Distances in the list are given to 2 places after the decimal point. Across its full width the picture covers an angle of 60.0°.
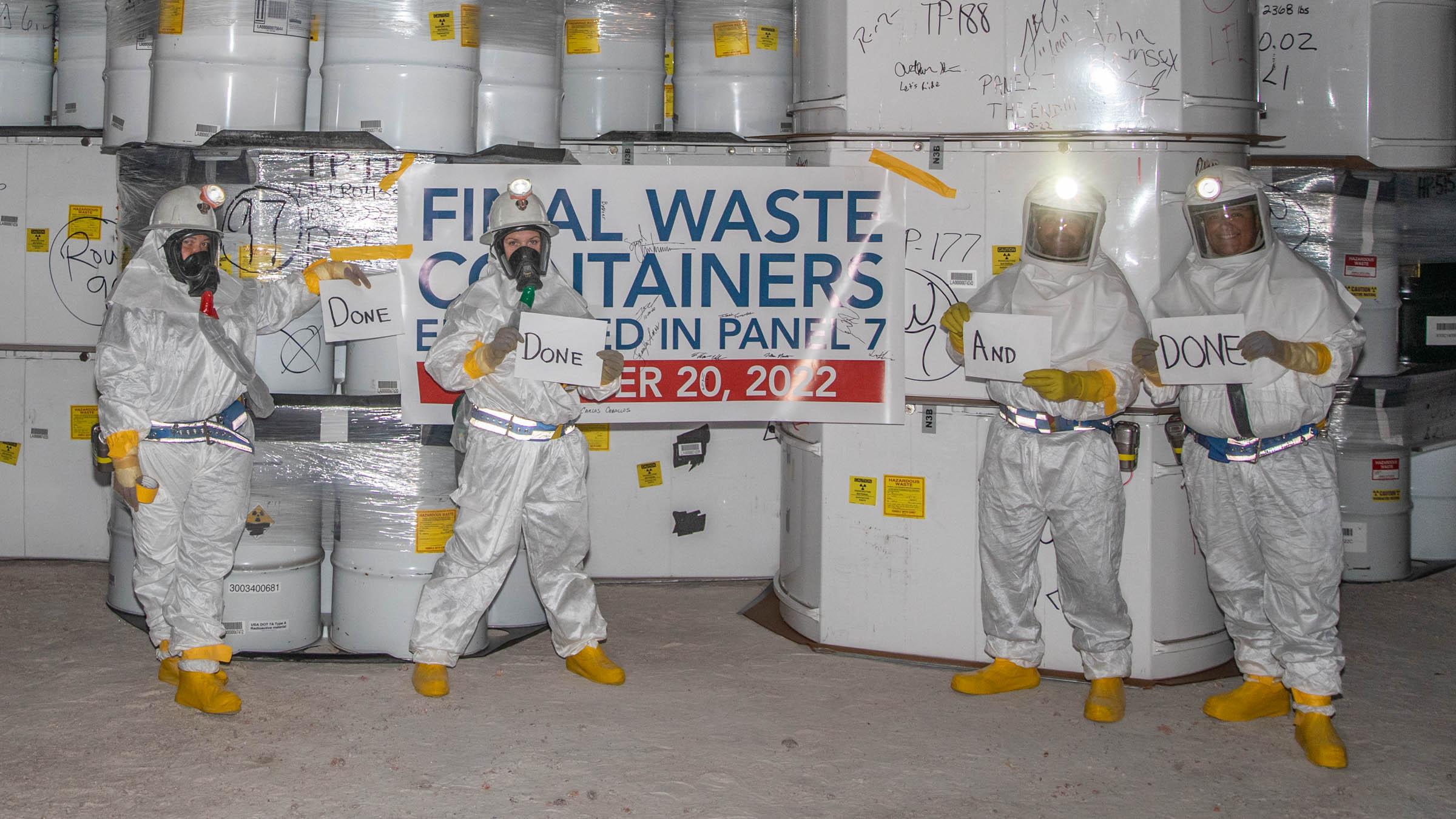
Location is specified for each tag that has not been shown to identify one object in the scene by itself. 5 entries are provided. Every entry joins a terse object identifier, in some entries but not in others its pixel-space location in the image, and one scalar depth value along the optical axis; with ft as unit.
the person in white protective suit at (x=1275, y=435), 13.14
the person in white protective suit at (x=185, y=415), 13.57
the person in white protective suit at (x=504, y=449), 14.24
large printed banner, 15.64
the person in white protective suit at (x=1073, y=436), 13.89
